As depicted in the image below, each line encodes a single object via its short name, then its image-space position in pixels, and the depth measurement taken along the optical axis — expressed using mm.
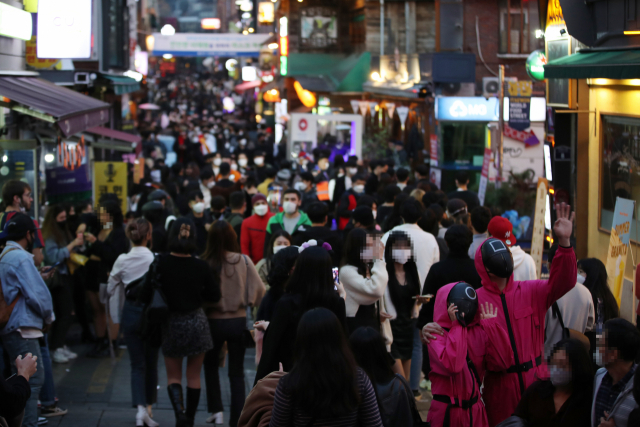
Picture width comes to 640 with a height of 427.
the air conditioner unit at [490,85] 21172
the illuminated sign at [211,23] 92188
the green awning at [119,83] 16072
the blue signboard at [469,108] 17078
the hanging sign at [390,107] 22172
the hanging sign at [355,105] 23809
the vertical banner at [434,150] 17500
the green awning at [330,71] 27481
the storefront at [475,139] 16078
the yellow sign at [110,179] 12742
